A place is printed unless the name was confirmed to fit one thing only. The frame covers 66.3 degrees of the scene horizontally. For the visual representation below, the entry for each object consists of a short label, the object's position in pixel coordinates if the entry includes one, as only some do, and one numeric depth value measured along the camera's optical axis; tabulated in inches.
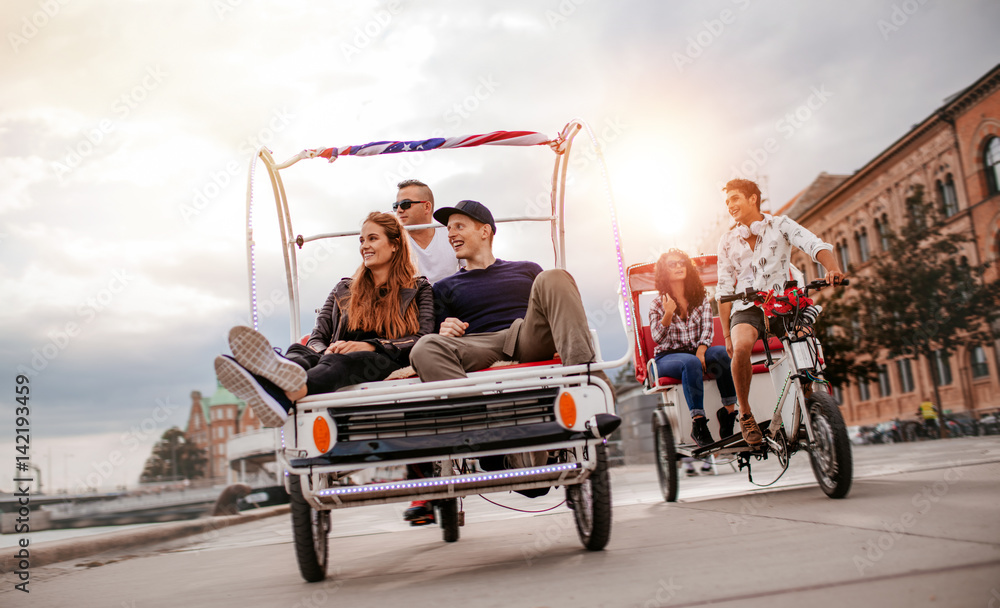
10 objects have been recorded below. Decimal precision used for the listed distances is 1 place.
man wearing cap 146.5
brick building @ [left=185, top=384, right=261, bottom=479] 5383.9
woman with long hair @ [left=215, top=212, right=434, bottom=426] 132.6
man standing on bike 225.9
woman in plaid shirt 253.6
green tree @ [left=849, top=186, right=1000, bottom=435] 951.6
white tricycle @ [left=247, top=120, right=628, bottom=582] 131.5
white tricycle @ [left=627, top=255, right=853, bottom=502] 193.5
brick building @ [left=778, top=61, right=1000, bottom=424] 1190.9
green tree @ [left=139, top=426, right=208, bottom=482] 3725.4
